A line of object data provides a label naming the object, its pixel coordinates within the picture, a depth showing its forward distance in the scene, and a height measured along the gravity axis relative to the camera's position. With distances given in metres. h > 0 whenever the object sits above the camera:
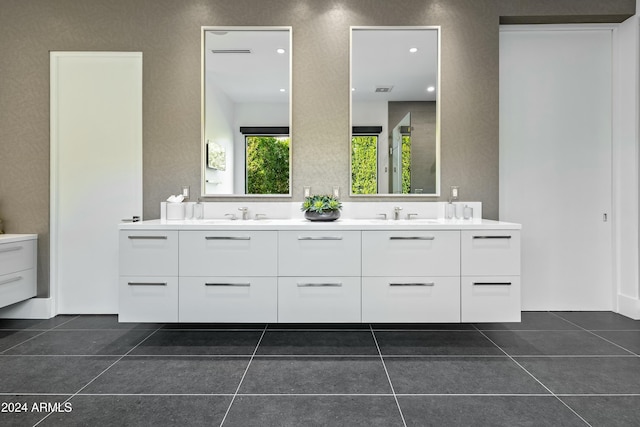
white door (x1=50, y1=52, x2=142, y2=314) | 3.01 +0.39
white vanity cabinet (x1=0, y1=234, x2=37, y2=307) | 2.71 -0.43
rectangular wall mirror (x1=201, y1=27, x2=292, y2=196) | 2.95 +0.86
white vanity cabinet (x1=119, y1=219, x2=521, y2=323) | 2.31 -0.38
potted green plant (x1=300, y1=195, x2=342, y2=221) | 2.61 +0.04
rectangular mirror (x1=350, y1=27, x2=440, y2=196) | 2.94 +0.94
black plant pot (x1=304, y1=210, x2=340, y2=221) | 2.61 -0.01
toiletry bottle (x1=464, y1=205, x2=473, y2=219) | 2.80 +0.02
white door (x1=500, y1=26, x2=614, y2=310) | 3.13 +0.49
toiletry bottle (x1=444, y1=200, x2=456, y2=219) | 2.87 +0.04
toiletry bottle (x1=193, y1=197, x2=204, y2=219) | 2.88 +0.03
